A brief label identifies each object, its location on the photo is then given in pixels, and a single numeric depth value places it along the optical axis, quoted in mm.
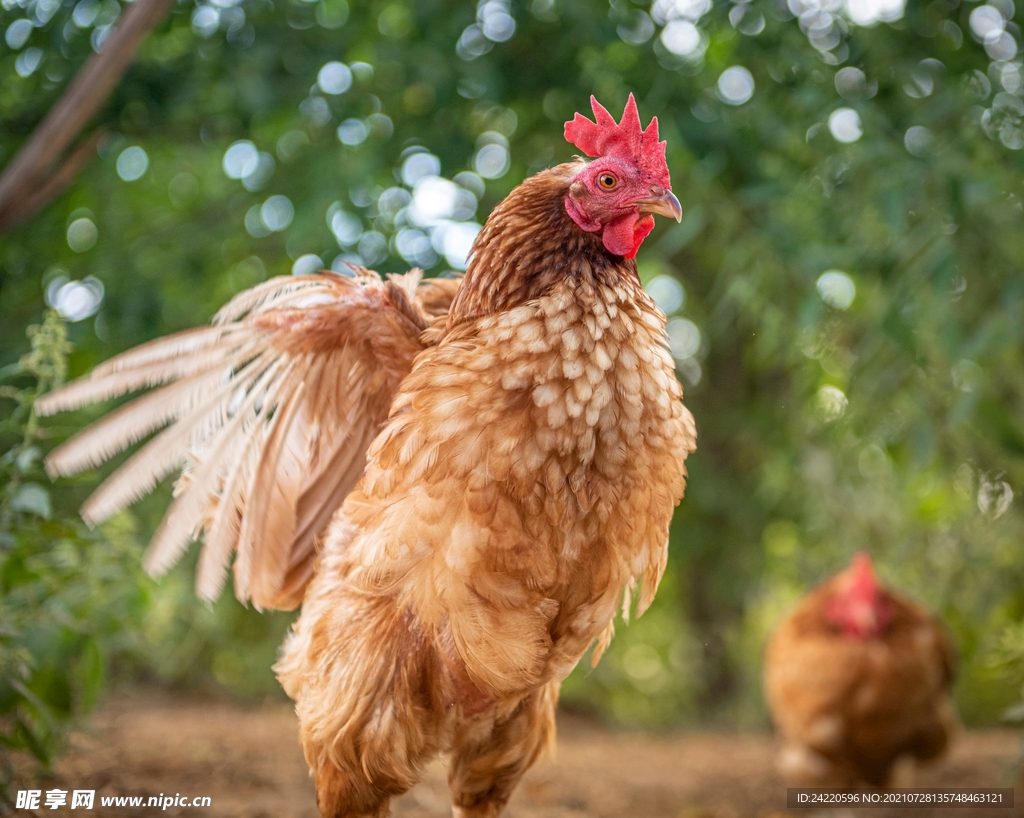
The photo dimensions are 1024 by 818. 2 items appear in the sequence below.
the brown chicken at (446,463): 1610
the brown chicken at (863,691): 3771
